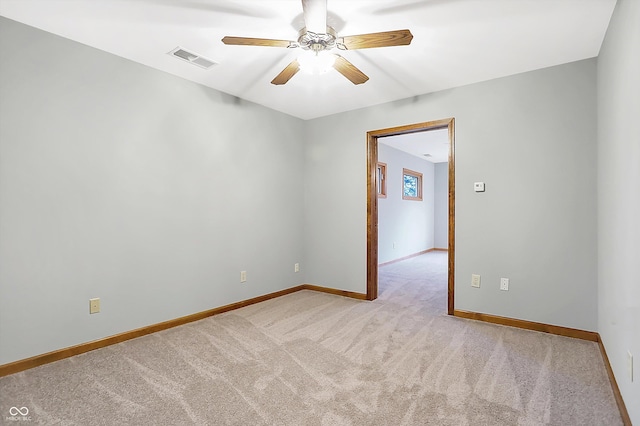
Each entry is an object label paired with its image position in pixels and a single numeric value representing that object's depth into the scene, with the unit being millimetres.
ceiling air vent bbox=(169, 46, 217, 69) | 2531
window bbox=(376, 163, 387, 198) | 6480
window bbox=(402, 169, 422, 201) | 7520
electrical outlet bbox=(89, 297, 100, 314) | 2461
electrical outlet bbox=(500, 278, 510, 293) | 3021
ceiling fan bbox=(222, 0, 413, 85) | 1757
